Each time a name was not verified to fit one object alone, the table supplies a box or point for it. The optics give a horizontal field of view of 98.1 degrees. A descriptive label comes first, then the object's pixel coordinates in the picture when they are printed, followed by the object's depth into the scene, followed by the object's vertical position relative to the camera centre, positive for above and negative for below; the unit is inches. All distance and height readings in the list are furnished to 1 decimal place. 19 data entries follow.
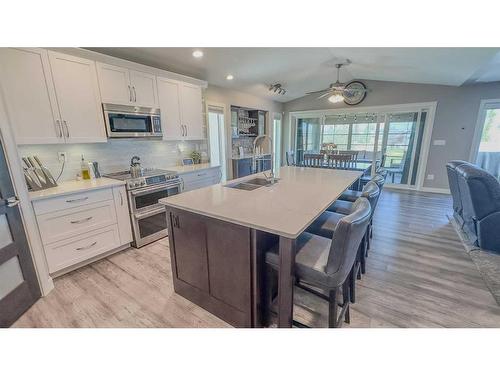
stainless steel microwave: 99.5 +9.0
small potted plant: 154.8 -12.6
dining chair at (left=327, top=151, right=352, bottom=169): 154.3 -17.1
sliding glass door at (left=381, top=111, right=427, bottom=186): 205.3 -8.7
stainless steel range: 100.7 -28.4
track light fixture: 196.7 +45.1
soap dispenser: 101.6 -13.6
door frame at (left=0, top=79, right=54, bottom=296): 62.6 -19.7
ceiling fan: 213.6 +42.1
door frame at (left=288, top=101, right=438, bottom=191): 193.6 +20.9
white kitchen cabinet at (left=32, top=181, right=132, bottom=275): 78.7 -33.2
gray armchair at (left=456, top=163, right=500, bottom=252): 92.0 -28.9
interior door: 62.5 -36.3
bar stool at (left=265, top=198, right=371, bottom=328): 45.3 -29.0
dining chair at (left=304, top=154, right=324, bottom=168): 162.1 -16.9
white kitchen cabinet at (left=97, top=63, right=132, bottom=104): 96.0 +25.1
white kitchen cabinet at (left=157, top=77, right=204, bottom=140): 122.0 +17.6
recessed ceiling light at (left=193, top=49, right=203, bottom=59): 113.5 +44.5
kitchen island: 52.0 -26.7
